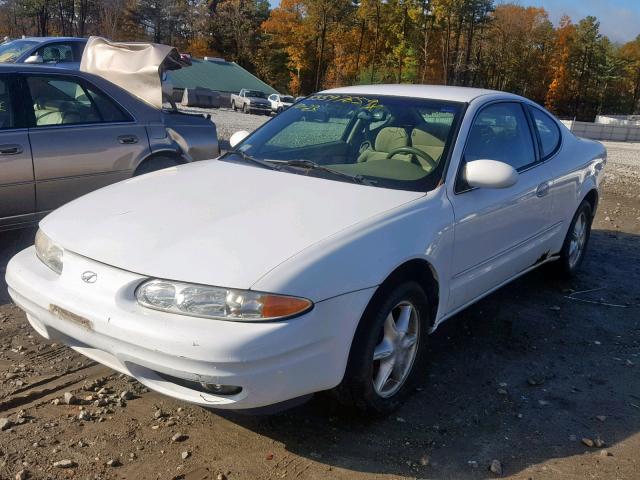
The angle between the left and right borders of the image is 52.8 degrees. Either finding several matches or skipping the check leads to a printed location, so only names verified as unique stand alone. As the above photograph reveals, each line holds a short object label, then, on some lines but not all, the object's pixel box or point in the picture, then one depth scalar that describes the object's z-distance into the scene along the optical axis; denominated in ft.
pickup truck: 124.88
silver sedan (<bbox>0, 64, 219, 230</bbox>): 16.31
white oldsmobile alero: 8.27
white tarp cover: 21.67
